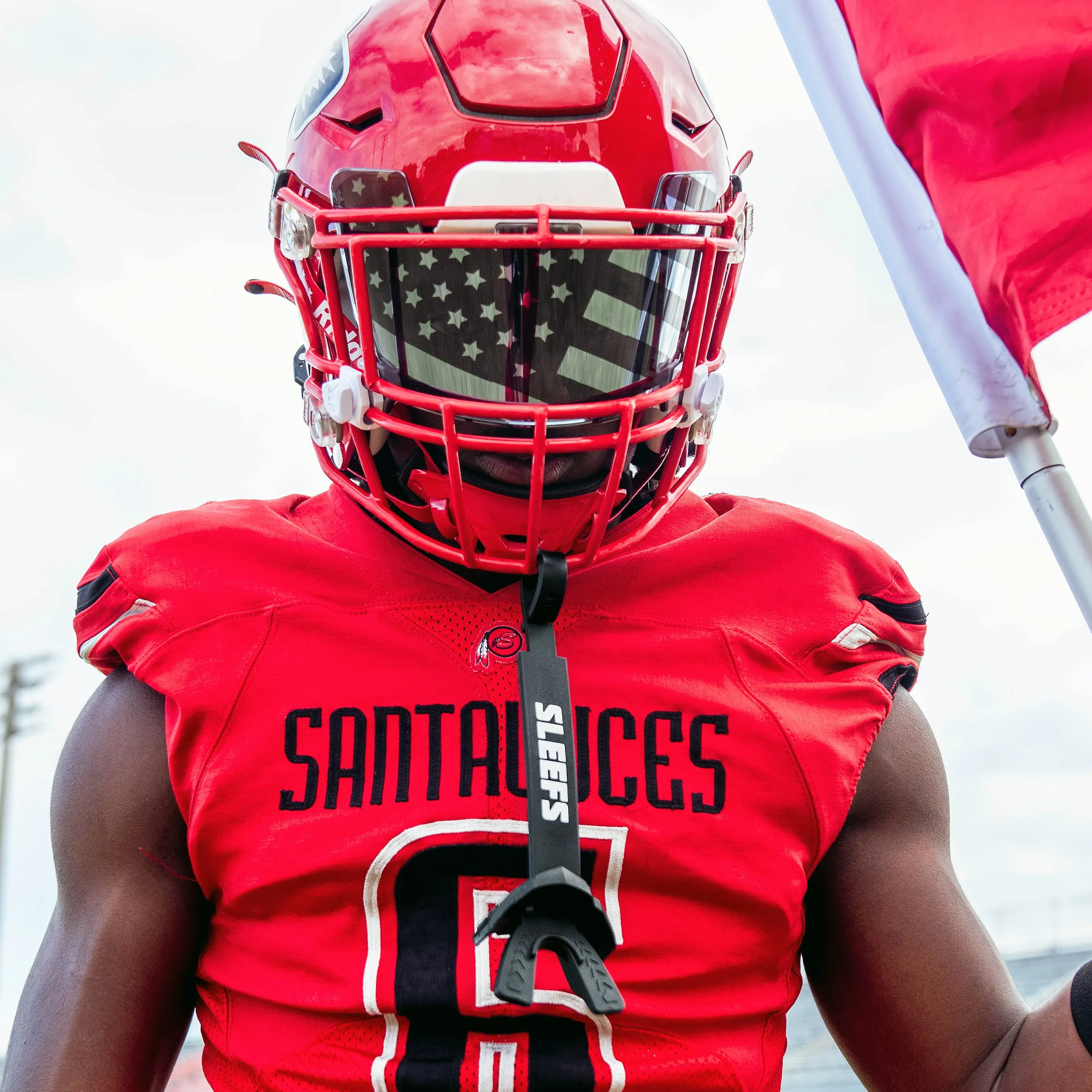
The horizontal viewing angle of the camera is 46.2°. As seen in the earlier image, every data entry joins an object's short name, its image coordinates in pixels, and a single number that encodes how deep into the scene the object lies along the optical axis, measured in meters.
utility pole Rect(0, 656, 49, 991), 14.20
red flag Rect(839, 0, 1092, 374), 1.41
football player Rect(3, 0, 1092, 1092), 1.41
